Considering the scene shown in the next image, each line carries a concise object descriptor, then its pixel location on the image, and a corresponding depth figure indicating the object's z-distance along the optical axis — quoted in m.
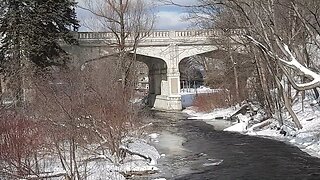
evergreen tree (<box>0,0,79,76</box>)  28.08
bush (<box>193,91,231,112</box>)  39.75
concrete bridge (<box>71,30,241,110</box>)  45.50
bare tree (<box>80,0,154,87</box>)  29.23
